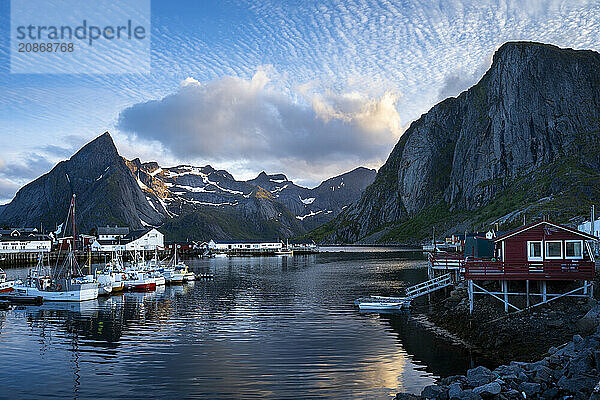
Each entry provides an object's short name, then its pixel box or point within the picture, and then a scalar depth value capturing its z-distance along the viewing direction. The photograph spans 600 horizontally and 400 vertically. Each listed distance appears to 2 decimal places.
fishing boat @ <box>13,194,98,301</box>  69.38
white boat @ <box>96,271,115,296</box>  77.00
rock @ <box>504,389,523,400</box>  22.92
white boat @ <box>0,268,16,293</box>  73.94
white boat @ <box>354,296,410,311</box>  59.94
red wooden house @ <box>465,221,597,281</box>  43.53
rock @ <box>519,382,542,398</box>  23.25
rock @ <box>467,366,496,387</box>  24.45
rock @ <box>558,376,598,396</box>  22.14
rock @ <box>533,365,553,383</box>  24.21
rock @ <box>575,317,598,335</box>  32.38
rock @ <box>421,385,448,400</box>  23.80
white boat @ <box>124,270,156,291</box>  86.52
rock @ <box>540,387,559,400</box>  22.92
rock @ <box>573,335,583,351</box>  27.16
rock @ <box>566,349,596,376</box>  23.48
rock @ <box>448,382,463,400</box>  23.28
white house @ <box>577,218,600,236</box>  89.78
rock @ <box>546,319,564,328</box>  37.26
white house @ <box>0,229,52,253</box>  184.00
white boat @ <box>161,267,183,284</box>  100.31
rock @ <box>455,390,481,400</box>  22.45
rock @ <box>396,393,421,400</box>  24.27
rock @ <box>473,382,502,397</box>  22.73
